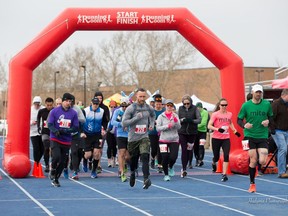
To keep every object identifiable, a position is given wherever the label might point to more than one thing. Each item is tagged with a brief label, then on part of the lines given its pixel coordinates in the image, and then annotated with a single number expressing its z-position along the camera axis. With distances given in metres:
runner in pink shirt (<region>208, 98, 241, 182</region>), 18.03
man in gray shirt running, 14.89
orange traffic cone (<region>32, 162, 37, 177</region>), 19.24
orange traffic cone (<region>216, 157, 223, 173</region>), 20.40
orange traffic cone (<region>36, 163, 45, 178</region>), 19.08
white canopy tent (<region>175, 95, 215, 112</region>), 45.29
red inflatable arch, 19.03
